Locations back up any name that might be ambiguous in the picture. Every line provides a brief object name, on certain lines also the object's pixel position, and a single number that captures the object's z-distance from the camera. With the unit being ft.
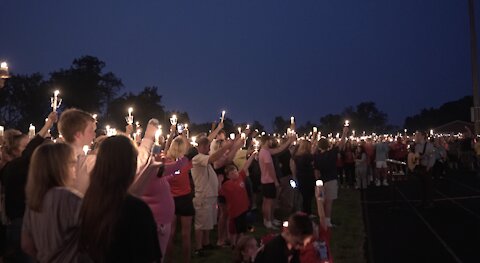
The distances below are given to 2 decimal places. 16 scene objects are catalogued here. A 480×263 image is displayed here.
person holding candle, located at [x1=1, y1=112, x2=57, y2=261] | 18.62
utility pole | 63.14
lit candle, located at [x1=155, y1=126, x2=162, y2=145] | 15.31
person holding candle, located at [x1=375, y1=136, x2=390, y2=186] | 67.62
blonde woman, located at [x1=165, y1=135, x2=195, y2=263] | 24.48
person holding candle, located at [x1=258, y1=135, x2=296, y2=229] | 36.35
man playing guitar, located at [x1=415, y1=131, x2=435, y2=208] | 46.12
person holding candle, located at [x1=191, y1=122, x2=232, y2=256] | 28.89
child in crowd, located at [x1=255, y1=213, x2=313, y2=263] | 16.22
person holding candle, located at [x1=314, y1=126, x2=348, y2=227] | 37.83
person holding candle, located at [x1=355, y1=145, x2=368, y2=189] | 65.43
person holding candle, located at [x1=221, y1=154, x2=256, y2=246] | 28.86
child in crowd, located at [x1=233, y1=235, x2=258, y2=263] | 19.19
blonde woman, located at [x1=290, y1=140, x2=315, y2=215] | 37.68
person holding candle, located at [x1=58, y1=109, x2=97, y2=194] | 15.40
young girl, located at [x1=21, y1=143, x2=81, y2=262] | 11.14
